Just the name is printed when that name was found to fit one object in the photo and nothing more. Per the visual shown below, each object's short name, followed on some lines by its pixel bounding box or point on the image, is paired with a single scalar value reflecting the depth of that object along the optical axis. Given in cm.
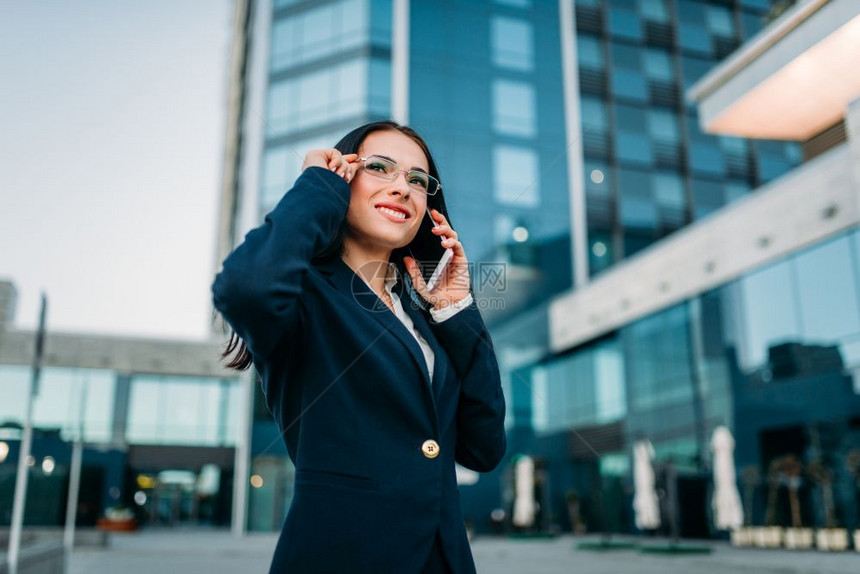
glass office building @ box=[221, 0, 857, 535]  2825
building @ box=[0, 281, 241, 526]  3062
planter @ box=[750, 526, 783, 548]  1859
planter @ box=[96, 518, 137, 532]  3061
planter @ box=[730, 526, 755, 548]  1933
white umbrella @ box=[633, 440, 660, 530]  1933
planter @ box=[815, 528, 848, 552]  1672
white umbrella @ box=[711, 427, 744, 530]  1711
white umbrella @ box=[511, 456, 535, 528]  2305
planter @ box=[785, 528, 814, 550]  1775
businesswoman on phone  145
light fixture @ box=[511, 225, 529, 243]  3064
